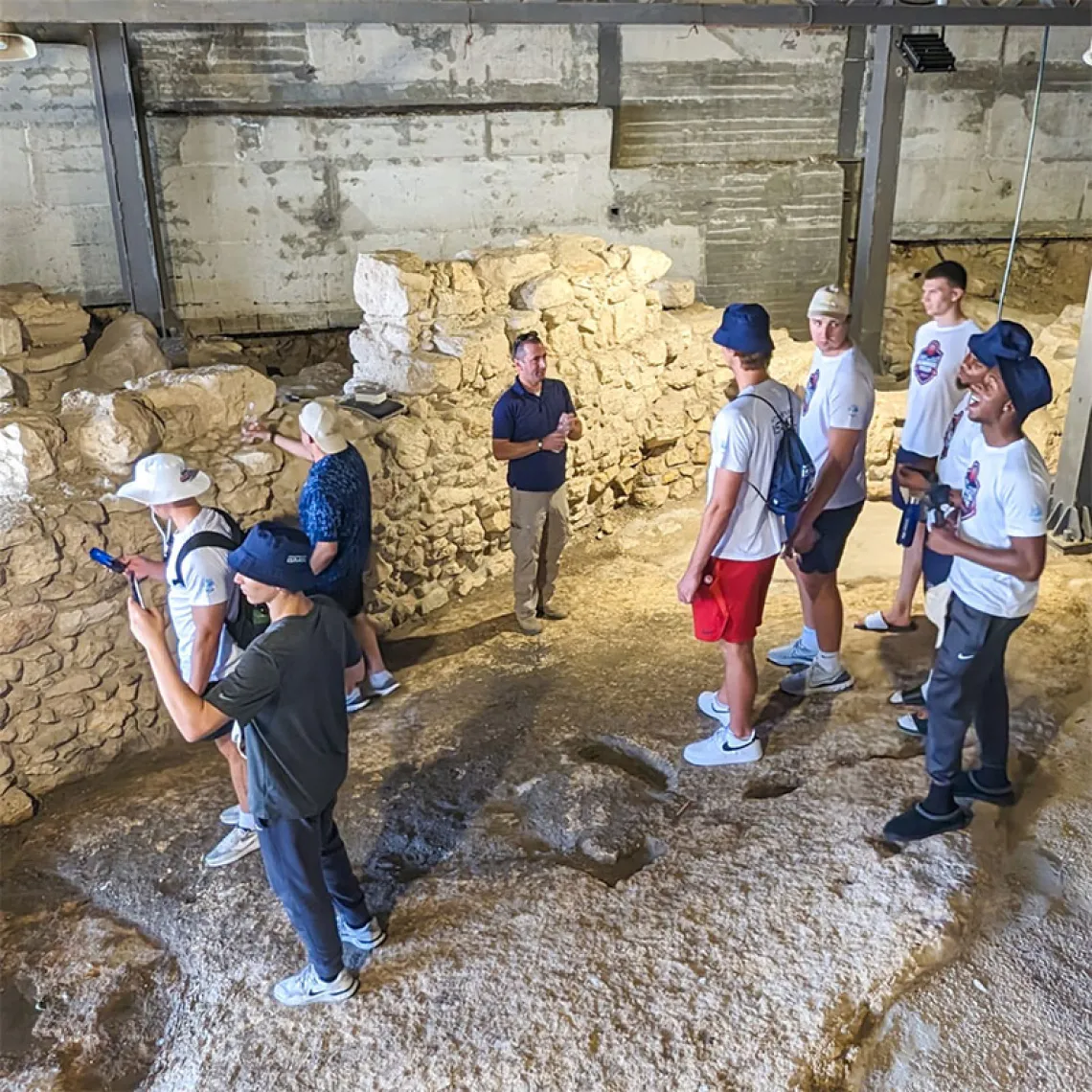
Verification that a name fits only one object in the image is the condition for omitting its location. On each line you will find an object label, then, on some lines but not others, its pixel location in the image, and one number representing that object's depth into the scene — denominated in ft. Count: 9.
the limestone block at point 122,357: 25.32
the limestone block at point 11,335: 22.85
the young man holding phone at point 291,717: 9.59
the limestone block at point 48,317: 25.16
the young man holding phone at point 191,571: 11.60
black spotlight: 28.53
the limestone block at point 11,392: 17.33
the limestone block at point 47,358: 23.93
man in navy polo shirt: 17.62
